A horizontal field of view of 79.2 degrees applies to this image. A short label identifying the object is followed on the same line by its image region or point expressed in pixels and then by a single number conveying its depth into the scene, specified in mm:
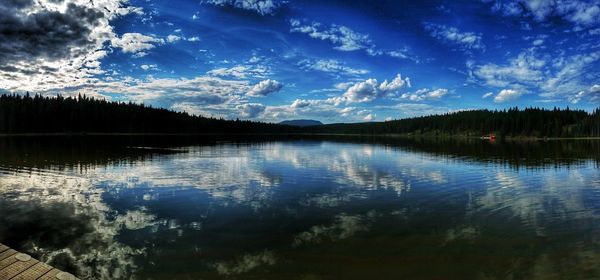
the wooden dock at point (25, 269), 10562
